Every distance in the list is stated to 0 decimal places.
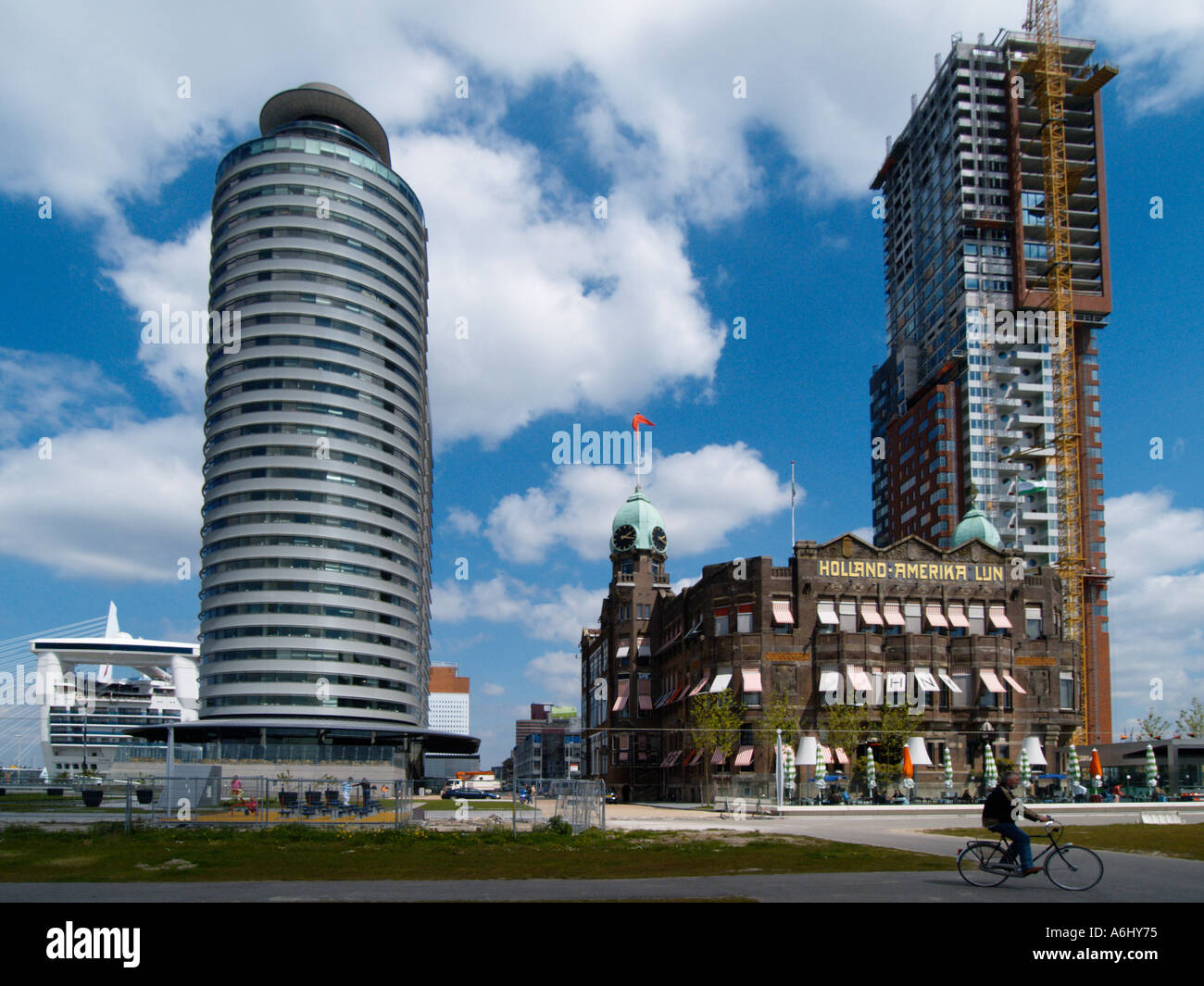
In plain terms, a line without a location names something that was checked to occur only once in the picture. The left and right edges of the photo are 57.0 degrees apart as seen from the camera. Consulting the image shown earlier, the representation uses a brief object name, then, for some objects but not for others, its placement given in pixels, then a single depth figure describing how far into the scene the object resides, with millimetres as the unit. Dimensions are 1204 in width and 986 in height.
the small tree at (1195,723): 97562
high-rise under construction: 162875
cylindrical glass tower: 124375
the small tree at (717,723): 75375
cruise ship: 172000
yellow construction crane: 153750
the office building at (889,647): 79125
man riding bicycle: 18359
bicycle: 18469
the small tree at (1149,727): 104500
